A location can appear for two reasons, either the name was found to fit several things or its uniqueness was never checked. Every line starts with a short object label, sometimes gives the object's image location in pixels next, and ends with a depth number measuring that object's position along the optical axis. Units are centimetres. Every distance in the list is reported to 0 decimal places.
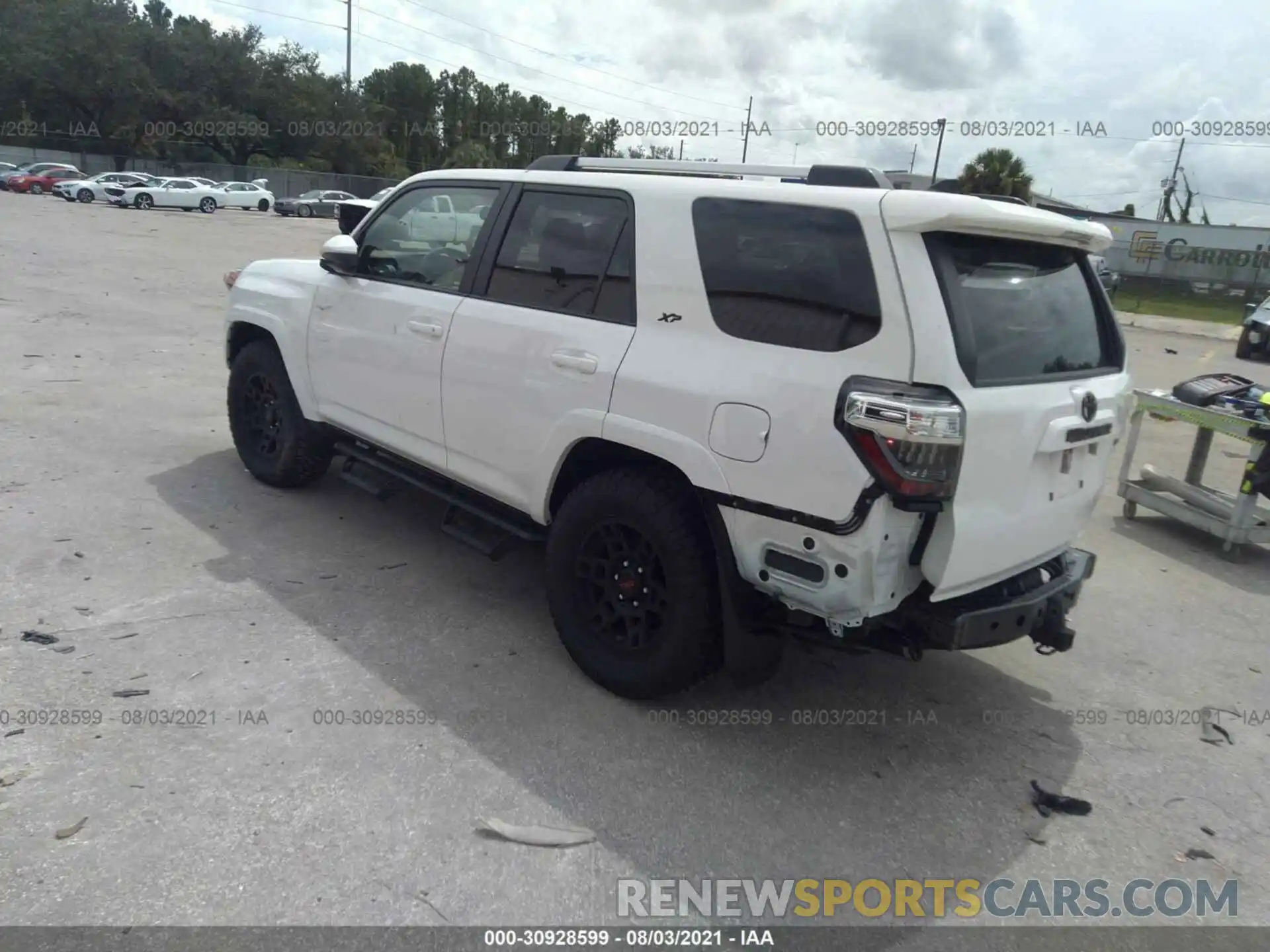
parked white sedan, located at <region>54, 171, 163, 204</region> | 3691
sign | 3956
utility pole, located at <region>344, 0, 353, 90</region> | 5412
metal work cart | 591
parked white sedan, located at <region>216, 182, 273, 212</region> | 4197
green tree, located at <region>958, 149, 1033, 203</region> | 3453
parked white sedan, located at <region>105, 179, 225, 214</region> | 3619
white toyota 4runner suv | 283
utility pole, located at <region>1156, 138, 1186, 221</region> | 5319
